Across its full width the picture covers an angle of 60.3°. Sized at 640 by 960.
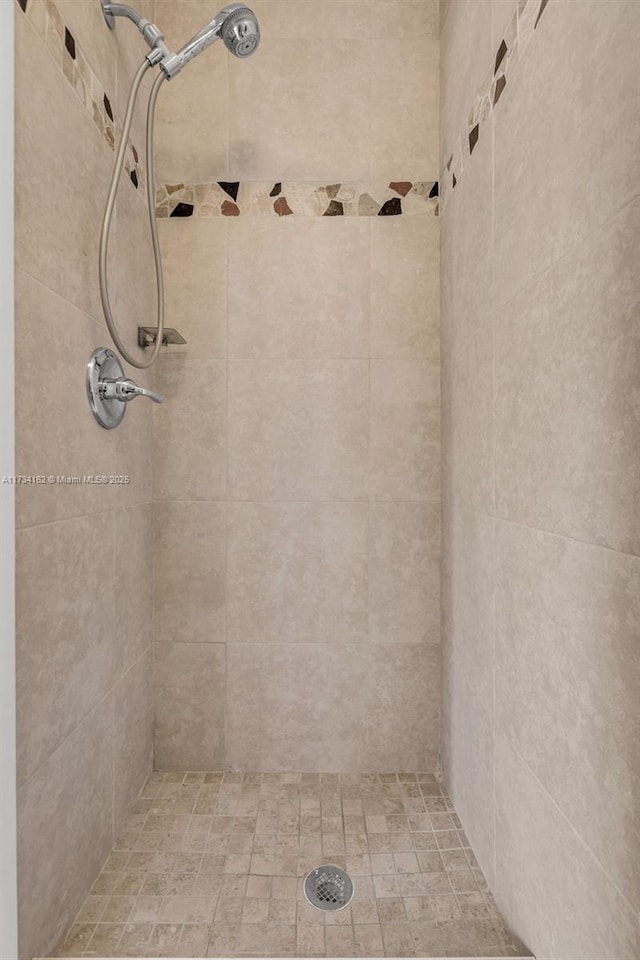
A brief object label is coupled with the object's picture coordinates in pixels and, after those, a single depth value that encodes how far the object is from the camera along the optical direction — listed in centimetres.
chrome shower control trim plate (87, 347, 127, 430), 111
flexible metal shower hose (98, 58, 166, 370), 107
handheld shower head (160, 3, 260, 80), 117
